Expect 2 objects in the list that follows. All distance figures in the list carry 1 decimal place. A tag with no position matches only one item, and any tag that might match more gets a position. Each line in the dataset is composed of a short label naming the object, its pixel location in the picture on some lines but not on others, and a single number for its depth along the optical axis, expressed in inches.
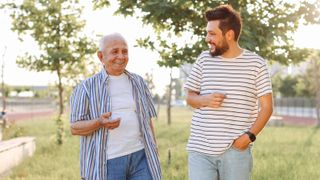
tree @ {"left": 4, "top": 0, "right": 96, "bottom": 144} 565.9
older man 141.3
